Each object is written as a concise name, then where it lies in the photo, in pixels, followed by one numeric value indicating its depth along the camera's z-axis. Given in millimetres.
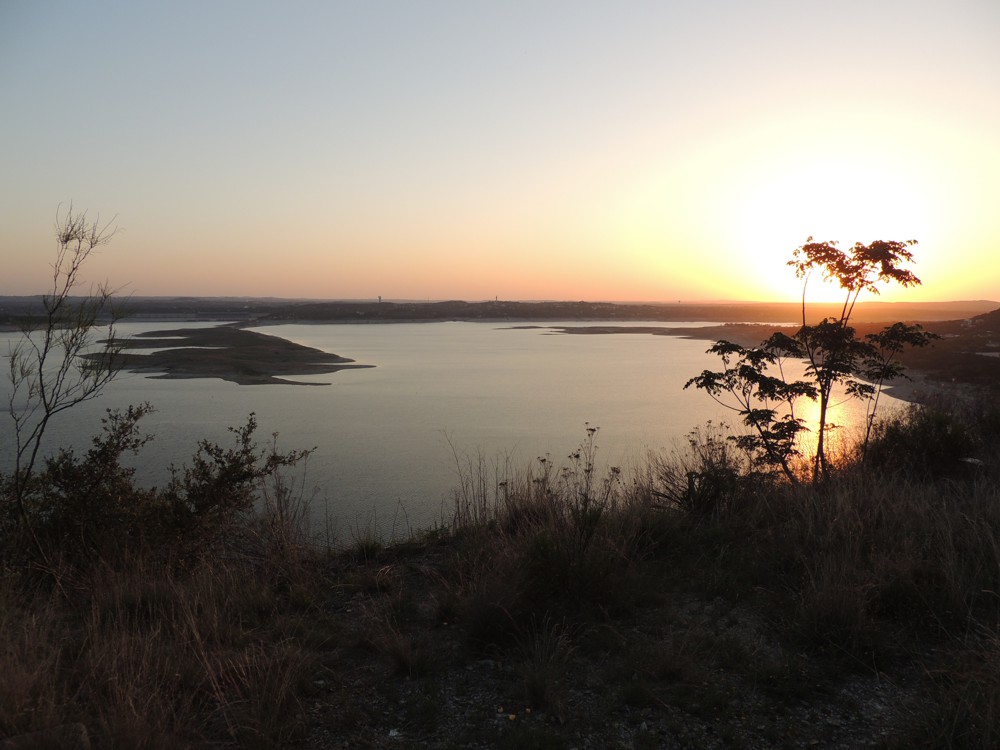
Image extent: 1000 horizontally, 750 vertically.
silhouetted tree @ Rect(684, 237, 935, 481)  7422
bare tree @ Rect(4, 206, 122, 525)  5363
